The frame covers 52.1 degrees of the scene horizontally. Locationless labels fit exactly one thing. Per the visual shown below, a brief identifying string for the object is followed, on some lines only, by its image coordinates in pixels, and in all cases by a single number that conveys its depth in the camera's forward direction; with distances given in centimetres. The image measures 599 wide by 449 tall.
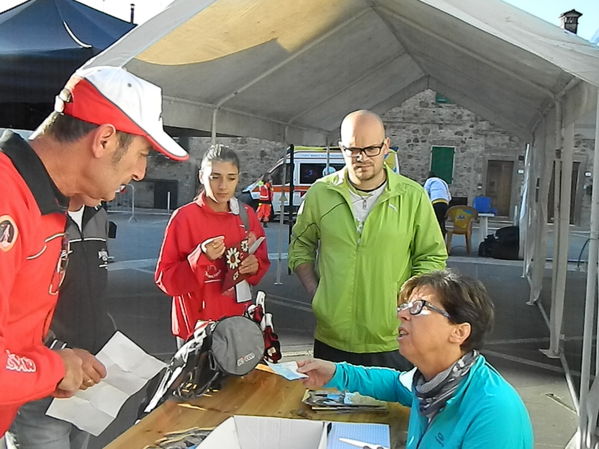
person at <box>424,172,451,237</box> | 1088
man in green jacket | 258
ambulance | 1908
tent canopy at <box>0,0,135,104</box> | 446
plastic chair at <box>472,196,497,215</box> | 1447
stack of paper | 192
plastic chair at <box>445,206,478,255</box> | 1273
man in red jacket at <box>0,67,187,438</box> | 122
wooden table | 175
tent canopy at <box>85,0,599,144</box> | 284
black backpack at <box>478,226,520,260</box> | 1174
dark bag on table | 197
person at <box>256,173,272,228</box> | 1638
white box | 160
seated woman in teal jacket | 143
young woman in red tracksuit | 278
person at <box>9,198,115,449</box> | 202
